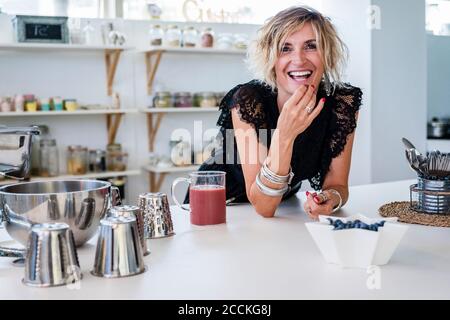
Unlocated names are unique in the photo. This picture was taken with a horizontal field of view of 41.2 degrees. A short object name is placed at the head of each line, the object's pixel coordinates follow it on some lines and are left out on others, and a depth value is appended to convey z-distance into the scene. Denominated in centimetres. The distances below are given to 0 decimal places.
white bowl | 111
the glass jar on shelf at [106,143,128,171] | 415
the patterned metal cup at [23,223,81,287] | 103
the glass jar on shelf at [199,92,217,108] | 441
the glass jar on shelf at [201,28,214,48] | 430
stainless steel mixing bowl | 116
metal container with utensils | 165
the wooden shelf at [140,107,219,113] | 415
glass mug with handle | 154
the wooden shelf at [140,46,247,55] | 408
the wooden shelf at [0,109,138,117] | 377
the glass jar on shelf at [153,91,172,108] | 424
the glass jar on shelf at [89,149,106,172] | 410
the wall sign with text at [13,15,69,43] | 379
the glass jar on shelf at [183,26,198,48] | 427
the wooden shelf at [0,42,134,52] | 375
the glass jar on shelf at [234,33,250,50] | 445
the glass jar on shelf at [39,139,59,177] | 393
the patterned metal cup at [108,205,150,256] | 119
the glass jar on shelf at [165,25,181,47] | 421
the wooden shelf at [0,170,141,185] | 386
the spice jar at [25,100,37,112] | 383
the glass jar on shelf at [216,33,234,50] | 438
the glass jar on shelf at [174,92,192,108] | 431
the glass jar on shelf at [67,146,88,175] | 402
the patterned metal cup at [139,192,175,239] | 141
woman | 167
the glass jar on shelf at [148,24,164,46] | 416
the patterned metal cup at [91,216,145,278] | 108
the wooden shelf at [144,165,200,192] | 422
